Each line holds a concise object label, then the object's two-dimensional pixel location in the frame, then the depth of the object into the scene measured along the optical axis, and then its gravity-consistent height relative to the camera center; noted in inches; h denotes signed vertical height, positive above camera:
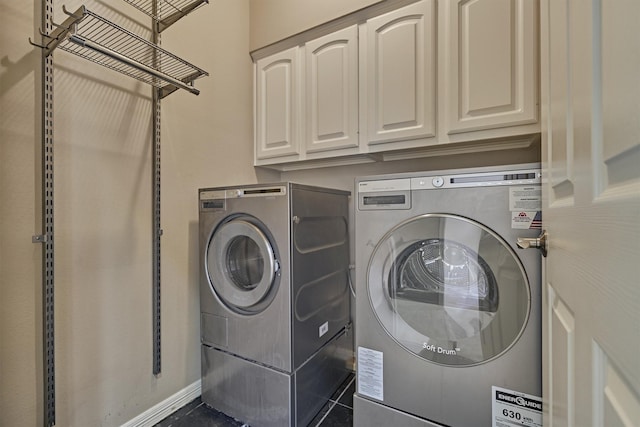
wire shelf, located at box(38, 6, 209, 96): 35.8 +26.2
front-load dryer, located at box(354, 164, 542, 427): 38.8 -13.7
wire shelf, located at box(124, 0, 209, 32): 52.6 +39.7
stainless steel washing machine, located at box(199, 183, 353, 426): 50.4 -17.4
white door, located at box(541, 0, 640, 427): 11.7 -0.1
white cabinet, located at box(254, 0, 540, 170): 50.1 +26.8
